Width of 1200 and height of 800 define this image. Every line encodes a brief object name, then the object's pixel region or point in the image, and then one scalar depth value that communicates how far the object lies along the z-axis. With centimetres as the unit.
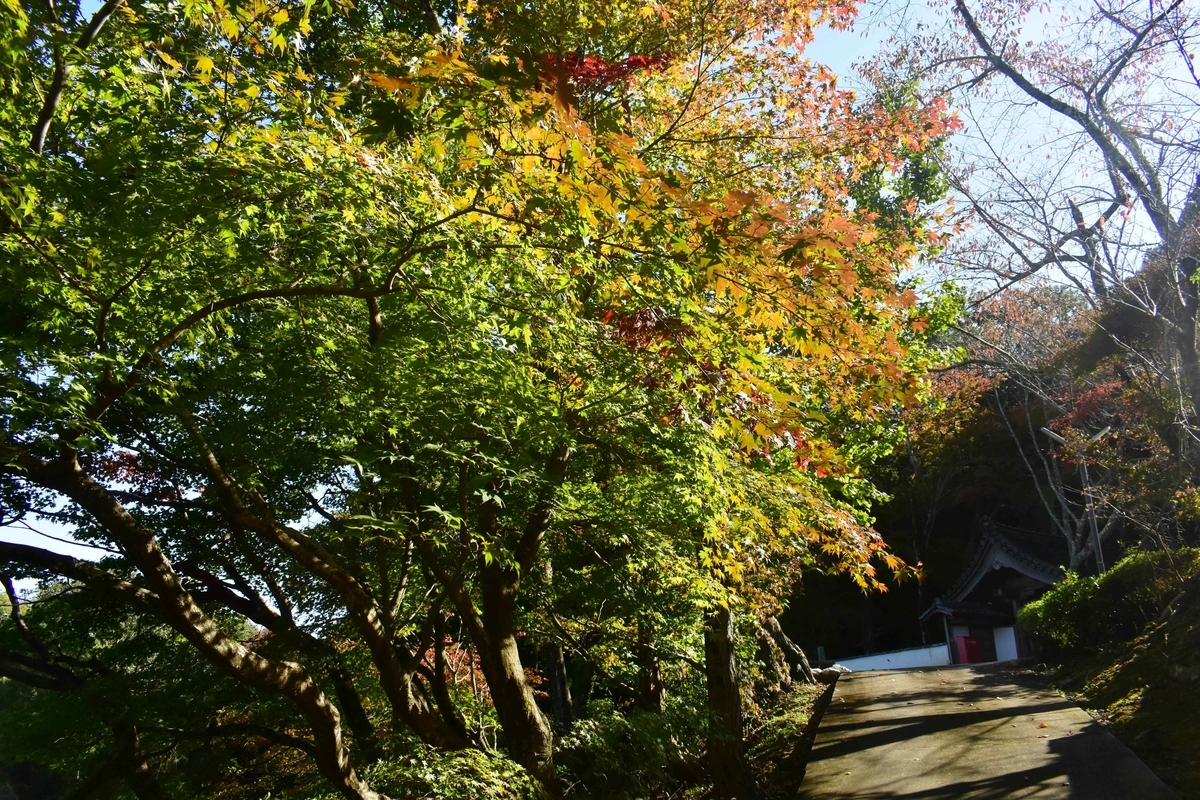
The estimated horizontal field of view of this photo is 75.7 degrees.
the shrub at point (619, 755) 742
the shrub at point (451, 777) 568
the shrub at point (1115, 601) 1223
